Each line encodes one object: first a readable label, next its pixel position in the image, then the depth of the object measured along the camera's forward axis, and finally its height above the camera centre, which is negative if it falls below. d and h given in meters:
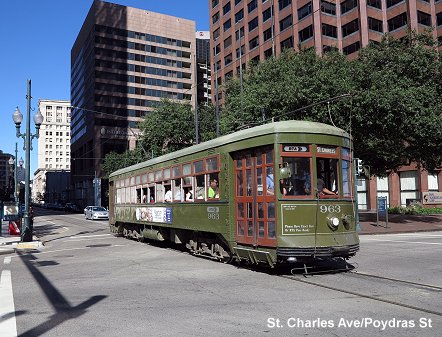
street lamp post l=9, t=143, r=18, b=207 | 37.09 +3.80
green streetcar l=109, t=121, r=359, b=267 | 9.69 +0.11
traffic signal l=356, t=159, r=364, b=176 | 12.32 +0.88
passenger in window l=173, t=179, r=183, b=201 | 14.30 +0.34
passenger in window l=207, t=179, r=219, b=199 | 11.89 +0.29
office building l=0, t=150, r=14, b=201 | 147.36 +11.98
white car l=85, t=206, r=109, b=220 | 44.89 -0.99
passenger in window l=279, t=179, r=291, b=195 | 9.84 +0.29
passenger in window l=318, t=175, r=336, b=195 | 10.04 +0.23
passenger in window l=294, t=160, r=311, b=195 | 9.92 +0.42
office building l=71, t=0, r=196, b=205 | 90.12 +28.34
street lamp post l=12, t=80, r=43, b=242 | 20.17 +2.63
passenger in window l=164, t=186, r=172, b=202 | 15.09 +0.23
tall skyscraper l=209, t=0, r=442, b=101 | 53.94 +22.75
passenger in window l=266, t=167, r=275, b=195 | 9.99 +0.39
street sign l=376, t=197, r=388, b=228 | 27.34 -0.53
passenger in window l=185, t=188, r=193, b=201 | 13.39 +0.20
